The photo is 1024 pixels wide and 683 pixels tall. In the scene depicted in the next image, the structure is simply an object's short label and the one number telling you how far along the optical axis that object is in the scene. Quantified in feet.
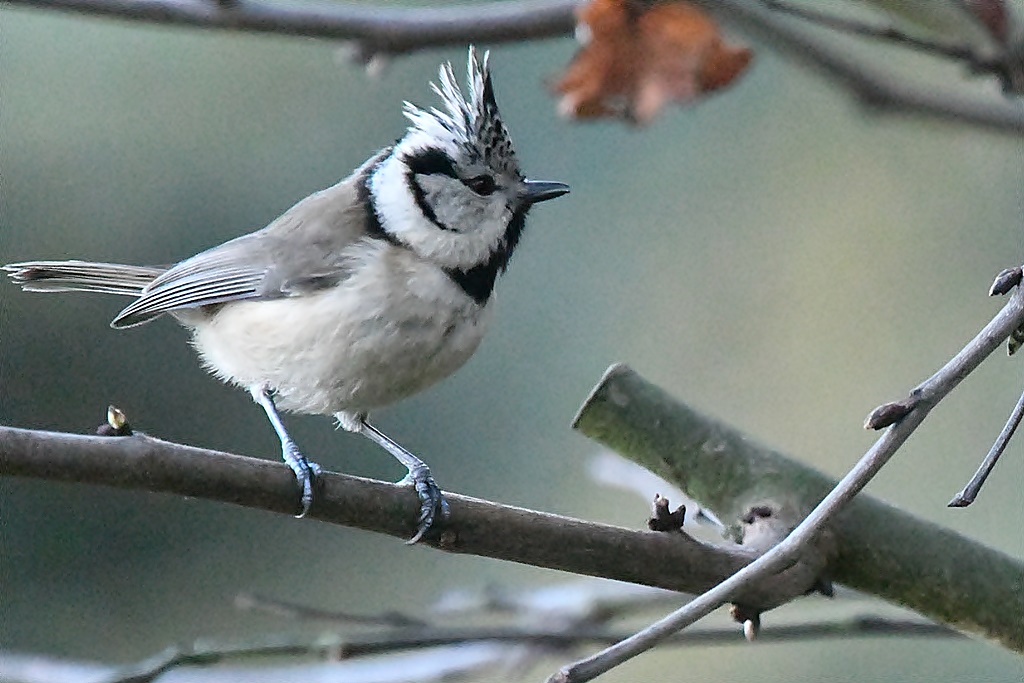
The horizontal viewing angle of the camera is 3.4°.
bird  11.02
